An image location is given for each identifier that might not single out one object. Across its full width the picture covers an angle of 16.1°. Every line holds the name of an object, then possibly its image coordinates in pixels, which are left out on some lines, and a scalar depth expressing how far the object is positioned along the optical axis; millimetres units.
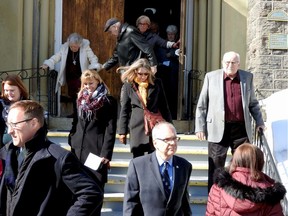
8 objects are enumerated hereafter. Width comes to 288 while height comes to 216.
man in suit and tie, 6856
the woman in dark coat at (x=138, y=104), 10382
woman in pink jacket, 7052
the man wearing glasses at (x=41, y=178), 5025
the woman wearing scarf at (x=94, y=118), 9763
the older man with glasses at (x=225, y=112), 10571
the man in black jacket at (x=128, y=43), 13530
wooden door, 16762
